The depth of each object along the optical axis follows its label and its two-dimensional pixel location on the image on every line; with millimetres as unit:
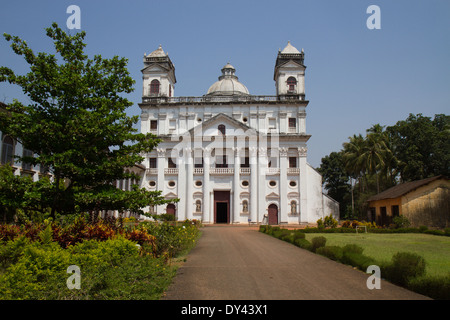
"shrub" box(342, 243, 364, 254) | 11241
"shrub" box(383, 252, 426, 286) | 7957
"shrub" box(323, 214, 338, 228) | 30619
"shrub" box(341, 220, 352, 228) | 29688
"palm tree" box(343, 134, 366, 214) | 46625
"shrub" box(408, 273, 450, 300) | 6801
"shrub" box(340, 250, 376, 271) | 9820
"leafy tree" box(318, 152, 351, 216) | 63709
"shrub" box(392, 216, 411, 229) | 28609
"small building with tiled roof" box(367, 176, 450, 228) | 29984
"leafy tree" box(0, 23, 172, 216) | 11797
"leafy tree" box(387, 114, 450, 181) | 39812
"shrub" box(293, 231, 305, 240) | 18058
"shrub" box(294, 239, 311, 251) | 15262
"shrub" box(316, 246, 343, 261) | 11828
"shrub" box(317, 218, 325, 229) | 29531
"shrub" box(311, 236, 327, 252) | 14219
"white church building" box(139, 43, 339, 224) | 42438
